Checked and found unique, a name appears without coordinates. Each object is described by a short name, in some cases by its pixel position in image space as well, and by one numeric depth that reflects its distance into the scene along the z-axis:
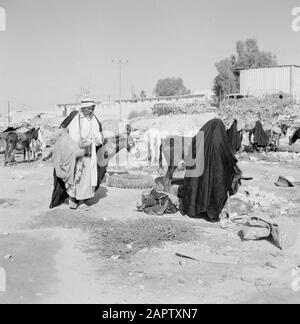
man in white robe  7.33
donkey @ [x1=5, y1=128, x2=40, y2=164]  13.73
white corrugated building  39.56
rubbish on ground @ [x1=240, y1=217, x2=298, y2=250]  5.38
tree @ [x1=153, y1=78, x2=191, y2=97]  78.88
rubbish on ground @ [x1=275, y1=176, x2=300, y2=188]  9.74
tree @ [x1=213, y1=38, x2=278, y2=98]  56.42
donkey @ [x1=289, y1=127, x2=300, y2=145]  16.36
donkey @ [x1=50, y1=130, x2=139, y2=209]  7.46
